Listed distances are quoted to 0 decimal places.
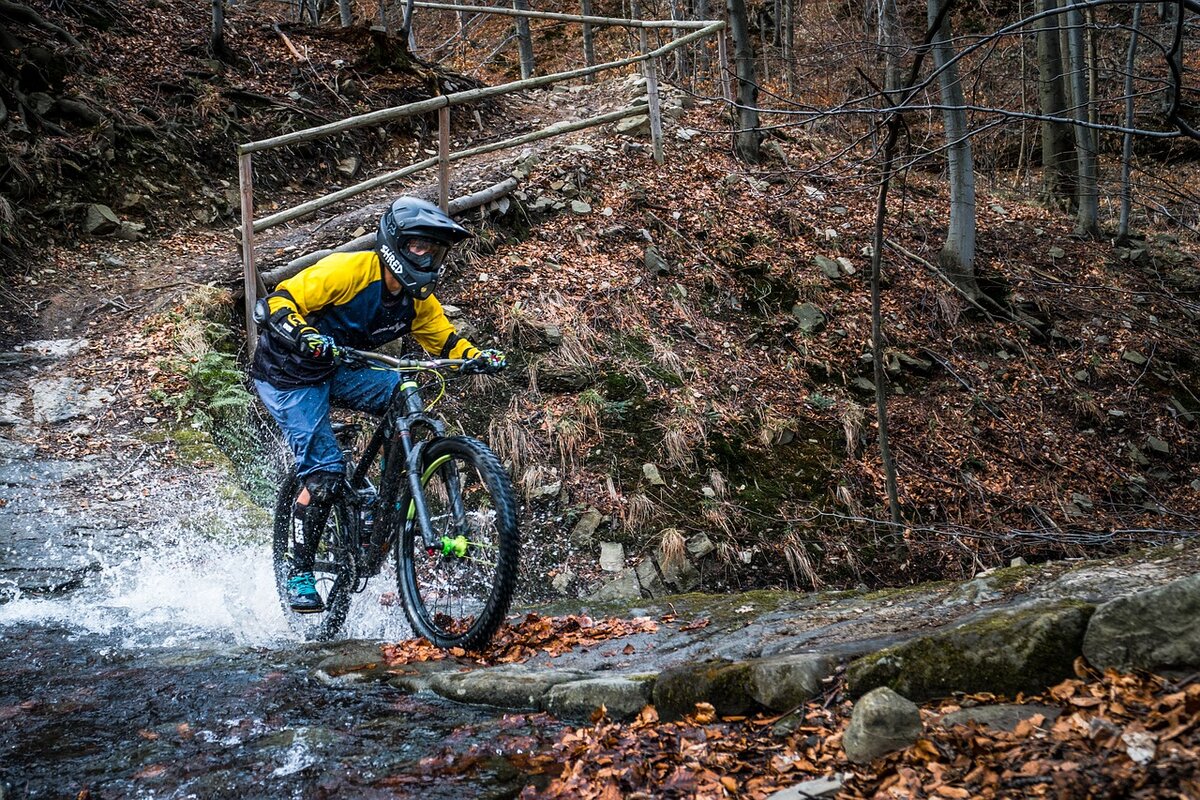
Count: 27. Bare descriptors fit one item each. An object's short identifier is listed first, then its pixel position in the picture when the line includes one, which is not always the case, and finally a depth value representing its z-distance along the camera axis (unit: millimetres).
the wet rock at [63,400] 7238
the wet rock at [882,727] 2332
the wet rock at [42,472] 6359
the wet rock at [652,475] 7641
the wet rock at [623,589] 6574
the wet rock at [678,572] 6918
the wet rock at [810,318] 10297
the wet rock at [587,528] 7105
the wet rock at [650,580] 6785
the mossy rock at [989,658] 2527
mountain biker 4531
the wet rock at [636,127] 12352
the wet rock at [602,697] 3145
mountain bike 4047
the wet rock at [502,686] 3436
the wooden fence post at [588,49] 18719
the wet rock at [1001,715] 2338
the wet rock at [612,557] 6910
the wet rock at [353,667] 3859
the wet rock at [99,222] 9897
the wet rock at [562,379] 8375
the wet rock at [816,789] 2242
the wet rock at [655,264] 10227
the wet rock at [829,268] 11203
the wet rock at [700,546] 7151
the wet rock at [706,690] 2982
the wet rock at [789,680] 2848
